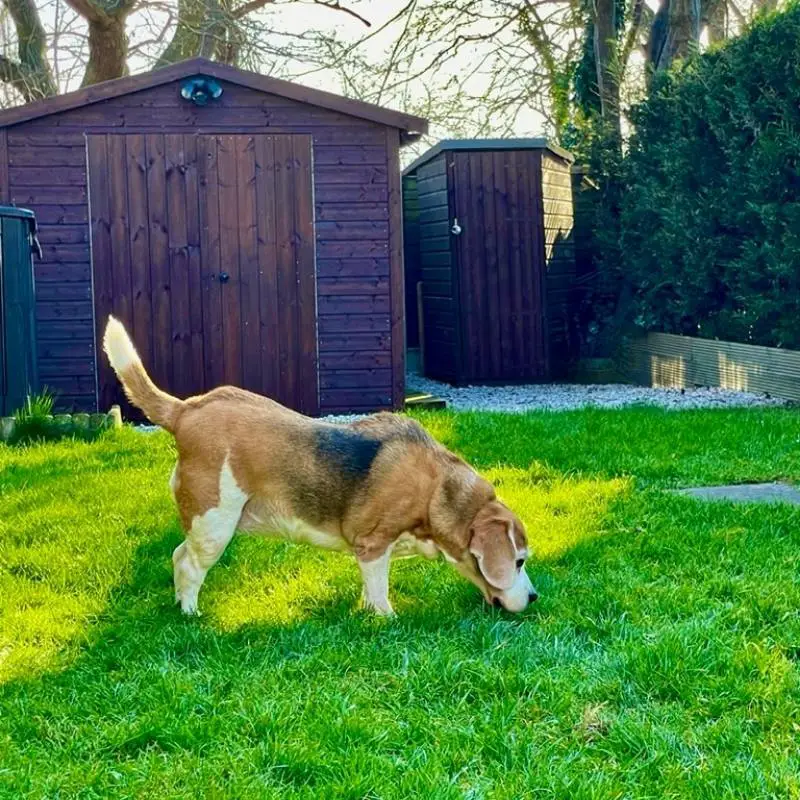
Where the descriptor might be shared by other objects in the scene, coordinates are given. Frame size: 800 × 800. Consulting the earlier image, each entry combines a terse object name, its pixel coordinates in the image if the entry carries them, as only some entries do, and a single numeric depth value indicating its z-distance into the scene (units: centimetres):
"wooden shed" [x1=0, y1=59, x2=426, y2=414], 1030
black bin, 880
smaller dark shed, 1305
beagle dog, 416
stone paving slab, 600
